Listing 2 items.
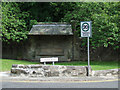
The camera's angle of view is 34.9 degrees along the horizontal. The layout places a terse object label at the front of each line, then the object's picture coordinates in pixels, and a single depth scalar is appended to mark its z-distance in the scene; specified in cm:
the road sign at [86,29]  907
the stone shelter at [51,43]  1798
